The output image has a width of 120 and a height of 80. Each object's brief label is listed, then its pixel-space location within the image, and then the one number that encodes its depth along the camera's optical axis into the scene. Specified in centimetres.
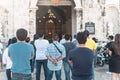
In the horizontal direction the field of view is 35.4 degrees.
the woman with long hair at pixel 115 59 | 447
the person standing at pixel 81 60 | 347
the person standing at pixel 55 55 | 514
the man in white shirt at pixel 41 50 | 579
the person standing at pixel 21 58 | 357
